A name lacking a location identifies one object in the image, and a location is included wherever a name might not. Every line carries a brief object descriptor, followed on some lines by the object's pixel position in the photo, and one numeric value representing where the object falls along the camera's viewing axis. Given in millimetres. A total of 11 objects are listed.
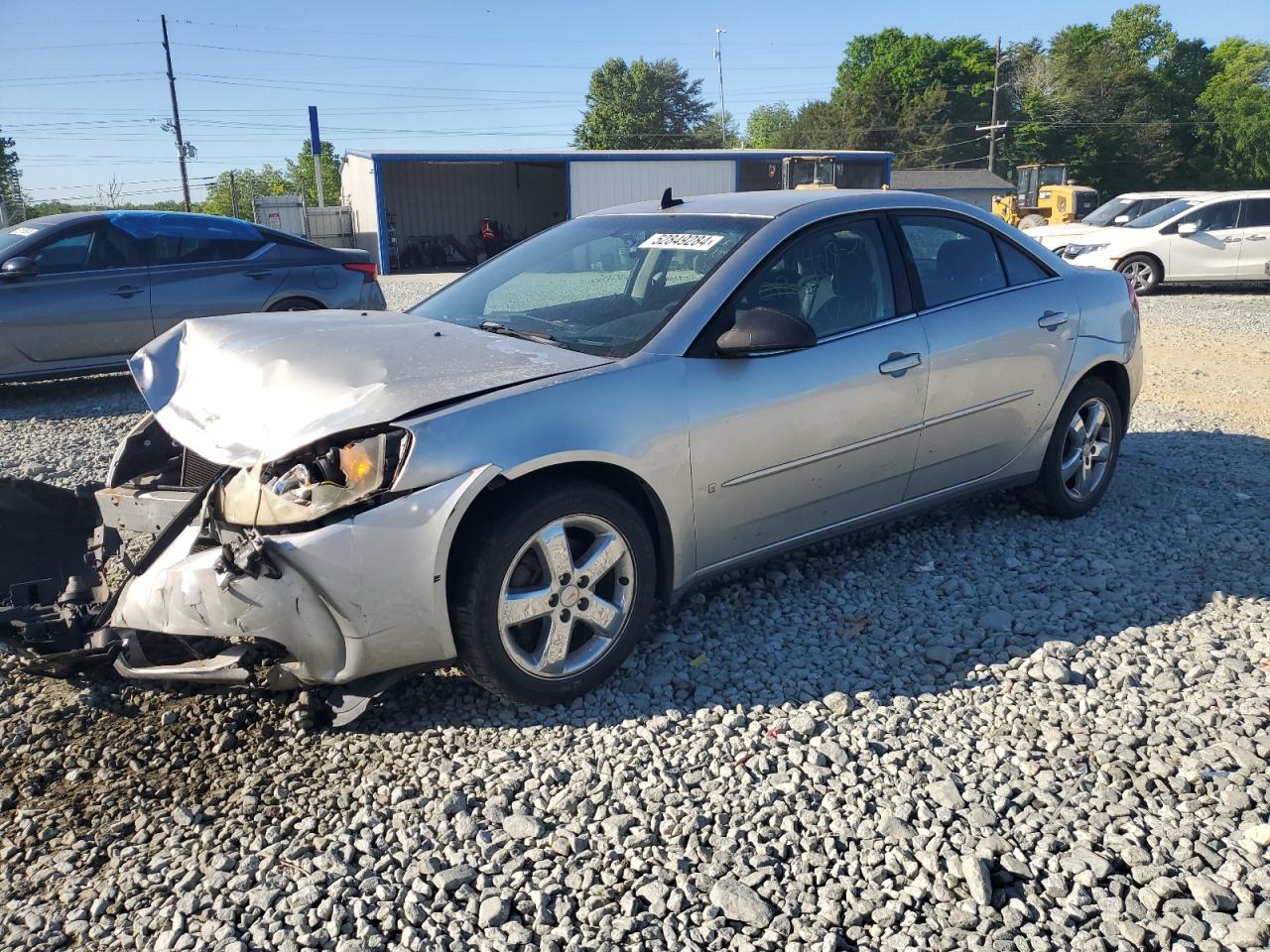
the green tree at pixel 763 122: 112312
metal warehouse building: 32938
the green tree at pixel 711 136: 92250
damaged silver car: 2936
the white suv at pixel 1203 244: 15859
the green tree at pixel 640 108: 89312
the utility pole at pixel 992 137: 58556
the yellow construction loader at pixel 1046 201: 29828
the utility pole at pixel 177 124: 42281
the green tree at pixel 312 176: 58250
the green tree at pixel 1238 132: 69125
